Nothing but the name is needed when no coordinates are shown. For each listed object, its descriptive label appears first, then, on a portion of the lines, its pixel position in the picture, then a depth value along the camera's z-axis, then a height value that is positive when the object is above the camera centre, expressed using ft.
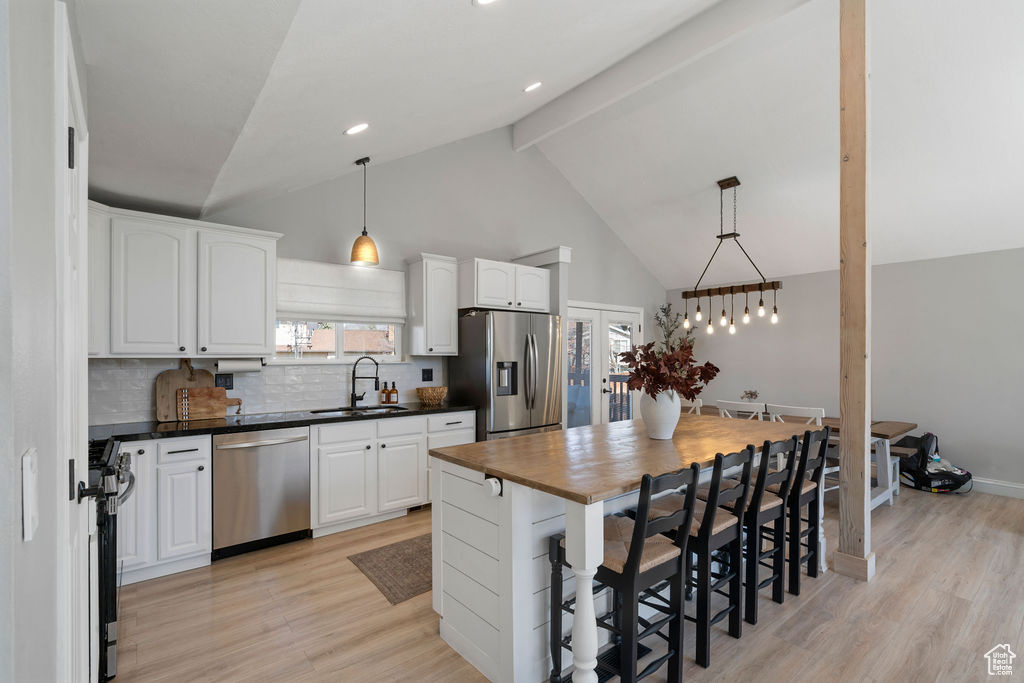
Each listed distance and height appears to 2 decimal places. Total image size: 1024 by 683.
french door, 19.04 -0.89
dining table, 13.97 -3.50
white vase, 8.85 -1.32
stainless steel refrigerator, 14.12 -0.91
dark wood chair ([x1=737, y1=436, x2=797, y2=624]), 7.92 -2.95
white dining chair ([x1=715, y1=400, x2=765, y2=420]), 15.43 -2.14
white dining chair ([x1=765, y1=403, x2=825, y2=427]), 13.56 -1.99
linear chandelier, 16.43 +2.16
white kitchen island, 5.77 -2.57
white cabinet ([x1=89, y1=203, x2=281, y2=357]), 9.70 +1.13
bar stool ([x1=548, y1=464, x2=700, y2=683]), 5.90 -2.88
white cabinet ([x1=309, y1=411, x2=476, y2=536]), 11.79 -3.18
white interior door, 3.58 -0.23
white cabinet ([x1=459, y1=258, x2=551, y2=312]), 14.52 +1.65
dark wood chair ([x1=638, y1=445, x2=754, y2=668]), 7.03 -2.91
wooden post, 9.45 +0.76
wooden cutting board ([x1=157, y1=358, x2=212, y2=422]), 11.14 -1.00
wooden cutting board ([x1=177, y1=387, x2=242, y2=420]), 11.31 -1.45
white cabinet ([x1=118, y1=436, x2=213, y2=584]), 9.47 -3.36
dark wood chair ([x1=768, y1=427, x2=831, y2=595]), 8.87 -2.97
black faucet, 13.94 -1.16
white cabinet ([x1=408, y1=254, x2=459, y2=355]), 14.38 +1.01
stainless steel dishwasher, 10.46 -3.26
